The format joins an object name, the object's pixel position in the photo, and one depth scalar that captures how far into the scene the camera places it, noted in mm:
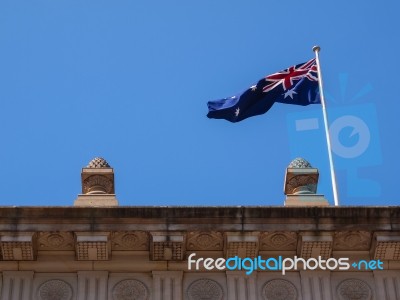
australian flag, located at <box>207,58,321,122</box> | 23062
